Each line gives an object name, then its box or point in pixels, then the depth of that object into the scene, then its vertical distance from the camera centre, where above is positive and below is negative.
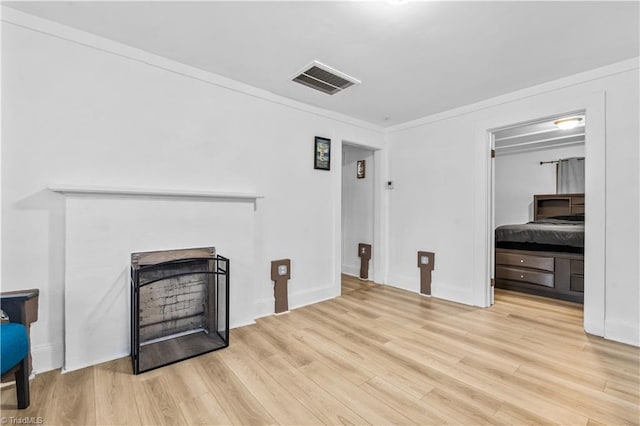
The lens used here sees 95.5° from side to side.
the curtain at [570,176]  5.73 +0.73
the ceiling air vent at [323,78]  2.54 +1.25
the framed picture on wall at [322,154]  3.47 +0.69
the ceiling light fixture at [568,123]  3.85 +1.23
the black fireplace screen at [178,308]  2.13 -0.82
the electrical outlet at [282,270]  3.11 -0.63
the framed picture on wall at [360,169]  4.68 +0.70
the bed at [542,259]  3.54 -0.62
